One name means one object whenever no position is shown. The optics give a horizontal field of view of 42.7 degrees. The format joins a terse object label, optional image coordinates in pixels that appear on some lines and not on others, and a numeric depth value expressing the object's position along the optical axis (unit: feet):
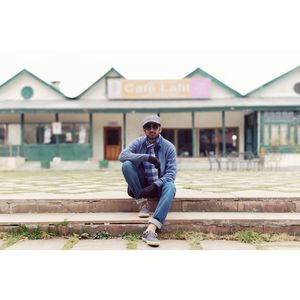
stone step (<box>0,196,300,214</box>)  15.85
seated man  14.30
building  61.36
